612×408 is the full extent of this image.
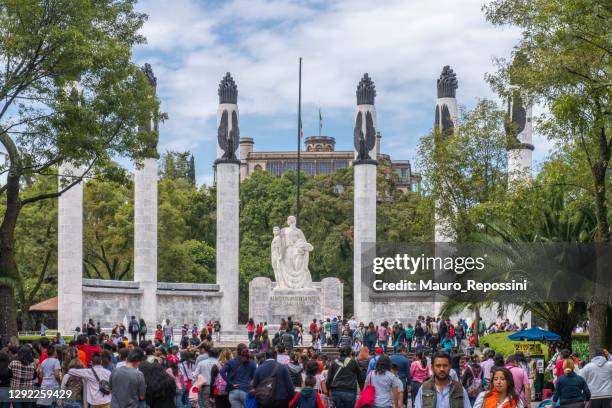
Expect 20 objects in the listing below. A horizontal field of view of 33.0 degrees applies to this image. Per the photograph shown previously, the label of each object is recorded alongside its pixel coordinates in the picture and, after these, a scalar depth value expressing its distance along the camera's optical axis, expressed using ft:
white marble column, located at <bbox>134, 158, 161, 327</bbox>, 152.87
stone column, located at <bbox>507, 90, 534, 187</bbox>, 154.31
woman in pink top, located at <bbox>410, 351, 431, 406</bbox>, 59.65
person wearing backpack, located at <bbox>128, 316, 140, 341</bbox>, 133.90
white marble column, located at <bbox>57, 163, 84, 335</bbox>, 139.95
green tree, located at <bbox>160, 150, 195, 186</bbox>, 250.57
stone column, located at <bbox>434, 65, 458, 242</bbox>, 161.07
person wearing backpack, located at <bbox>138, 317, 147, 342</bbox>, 134.51
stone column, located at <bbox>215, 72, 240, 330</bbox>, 160.86
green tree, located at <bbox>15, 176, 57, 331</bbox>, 176.08
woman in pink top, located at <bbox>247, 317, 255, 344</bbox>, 134.85
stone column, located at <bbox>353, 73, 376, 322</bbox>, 162.20
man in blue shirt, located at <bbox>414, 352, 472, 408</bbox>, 36.06
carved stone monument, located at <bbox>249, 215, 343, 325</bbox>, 152.97
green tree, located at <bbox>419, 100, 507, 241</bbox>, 119.03
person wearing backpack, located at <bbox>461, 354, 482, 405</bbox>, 59.36
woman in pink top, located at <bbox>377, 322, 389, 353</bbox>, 122.72
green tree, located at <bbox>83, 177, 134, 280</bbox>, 179.93
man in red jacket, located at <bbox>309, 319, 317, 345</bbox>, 130.50
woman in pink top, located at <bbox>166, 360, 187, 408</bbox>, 55.84
